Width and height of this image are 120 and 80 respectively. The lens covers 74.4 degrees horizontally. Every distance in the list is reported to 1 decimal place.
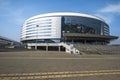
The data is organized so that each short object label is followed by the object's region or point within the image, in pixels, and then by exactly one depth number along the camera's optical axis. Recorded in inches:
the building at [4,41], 2170.3
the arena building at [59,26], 1815.2
